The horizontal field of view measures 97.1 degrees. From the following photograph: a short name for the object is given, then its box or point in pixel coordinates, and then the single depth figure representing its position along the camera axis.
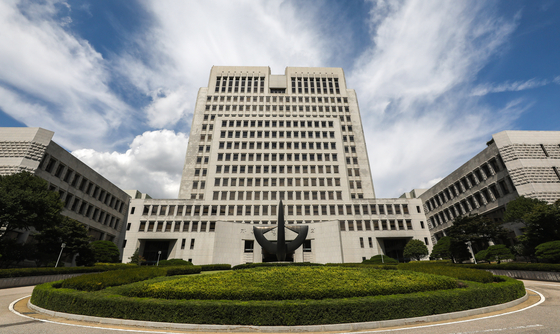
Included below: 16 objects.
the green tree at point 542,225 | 29.70
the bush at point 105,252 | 40.34
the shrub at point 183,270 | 25.42
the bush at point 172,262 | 41.00
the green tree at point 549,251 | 24.81
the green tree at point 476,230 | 39.97
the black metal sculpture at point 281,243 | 38.08
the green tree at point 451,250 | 43.25
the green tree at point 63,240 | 31.88
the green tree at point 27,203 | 26.69
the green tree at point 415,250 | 48.75
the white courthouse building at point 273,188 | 54.81
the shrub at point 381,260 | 43.04
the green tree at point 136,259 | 49.37
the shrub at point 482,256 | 35.81
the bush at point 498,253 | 33.91
